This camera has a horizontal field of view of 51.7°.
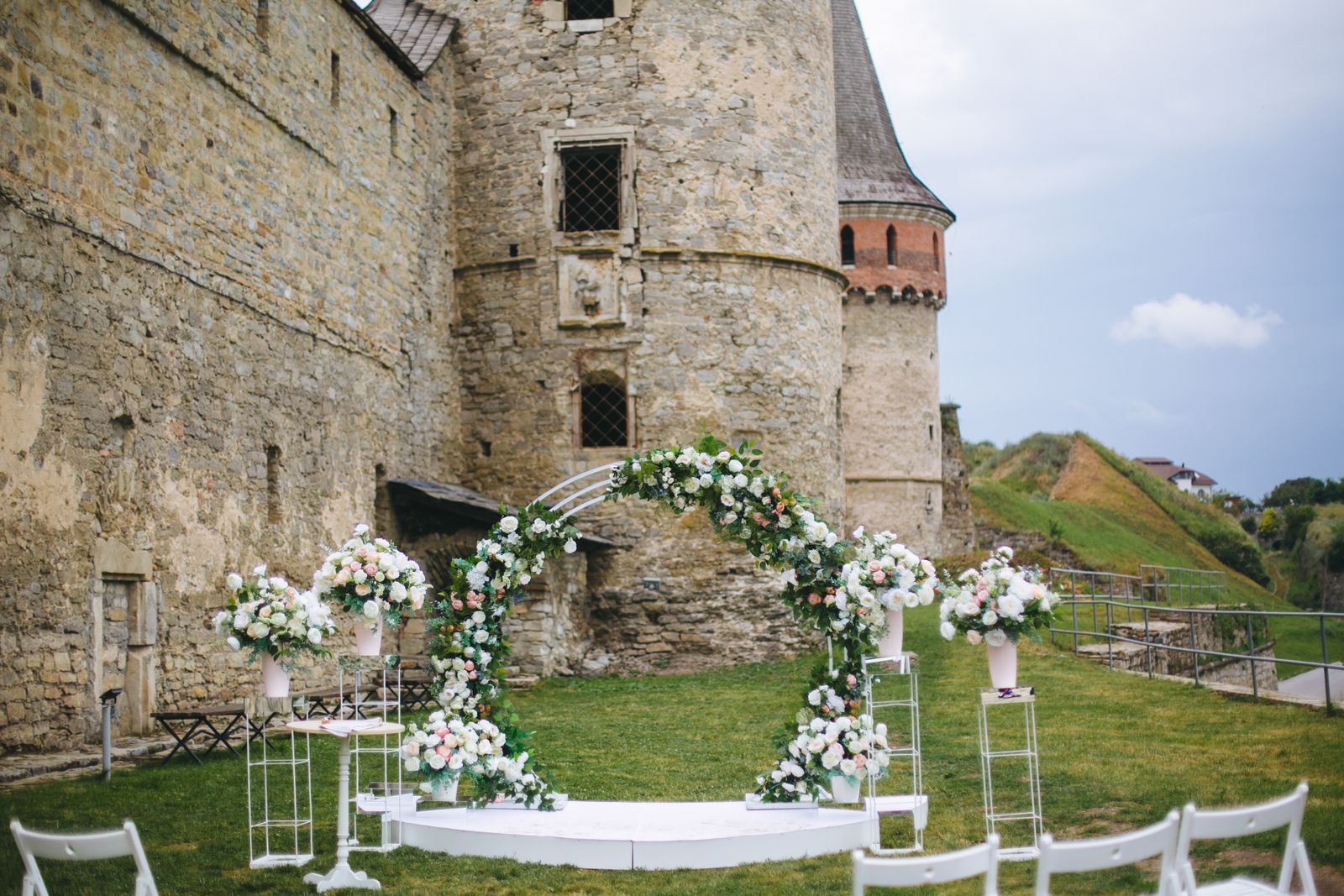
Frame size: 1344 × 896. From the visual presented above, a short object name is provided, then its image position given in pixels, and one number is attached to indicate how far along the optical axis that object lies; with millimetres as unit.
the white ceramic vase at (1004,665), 8719
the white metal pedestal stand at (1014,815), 8109
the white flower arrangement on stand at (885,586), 9180
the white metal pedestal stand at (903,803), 8641
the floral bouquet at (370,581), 8914
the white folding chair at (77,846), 5566
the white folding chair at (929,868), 5047
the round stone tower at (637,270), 20625
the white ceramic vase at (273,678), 8703
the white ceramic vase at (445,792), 9445
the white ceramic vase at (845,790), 9414
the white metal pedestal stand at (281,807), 8367
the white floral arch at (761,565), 9305
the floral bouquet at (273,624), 8578
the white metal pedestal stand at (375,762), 9000
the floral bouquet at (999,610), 8469
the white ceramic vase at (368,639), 9125
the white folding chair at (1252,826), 5469
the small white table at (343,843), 7832
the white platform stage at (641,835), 8344
